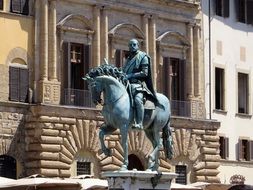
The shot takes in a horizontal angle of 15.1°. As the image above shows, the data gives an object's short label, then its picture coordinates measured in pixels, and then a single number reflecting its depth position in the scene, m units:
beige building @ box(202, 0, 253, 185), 45.12
